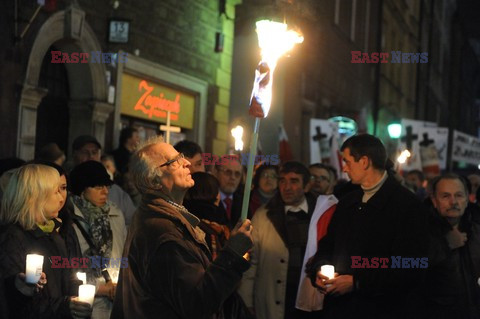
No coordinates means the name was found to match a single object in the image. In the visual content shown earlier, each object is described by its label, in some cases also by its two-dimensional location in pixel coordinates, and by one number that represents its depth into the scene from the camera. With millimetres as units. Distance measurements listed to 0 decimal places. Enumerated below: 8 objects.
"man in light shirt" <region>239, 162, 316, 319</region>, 6902
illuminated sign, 12883
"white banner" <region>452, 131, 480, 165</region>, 19031
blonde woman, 4719
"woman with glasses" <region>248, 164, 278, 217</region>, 9047
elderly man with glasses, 3760
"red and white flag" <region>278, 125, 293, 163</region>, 13684
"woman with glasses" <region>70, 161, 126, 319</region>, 5898
